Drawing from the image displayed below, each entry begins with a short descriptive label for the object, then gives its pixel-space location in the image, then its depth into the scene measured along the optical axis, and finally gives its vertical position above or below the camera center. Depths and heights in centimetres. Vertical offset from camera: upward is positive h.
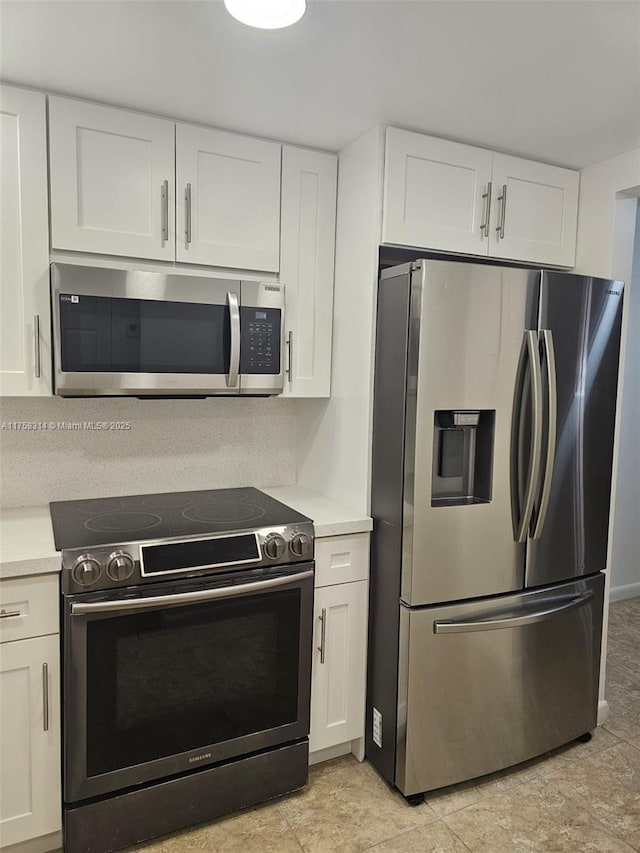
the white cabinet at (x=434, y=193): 220 +69
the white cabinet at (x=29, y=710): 174 -97
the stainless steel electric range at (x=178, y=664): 181 -91
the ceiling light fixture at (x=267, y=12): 143 +86
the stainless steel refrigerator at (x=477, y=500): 207 -41
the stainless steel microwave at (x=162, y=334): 200 +14
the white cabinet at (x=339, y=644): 222 -97
